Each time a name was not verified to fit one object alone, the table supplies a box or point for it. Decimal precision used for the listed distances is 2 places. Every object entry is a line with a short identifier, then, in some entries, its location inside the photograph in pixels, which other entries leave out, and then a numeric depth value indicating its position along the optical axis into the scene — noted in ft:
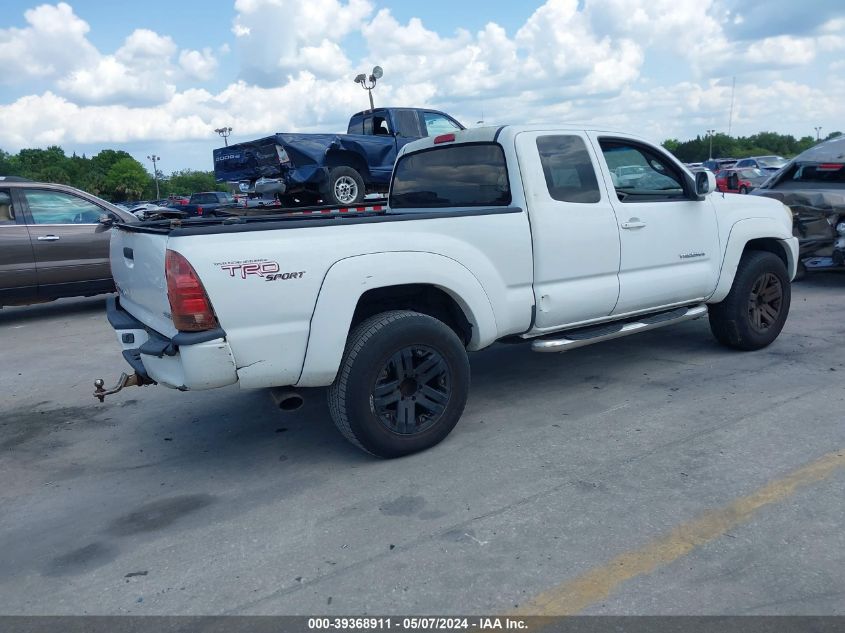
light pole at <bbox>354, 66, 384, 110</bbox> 55.42
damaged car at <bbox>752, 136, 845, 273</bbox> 29.07
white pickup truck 11.93
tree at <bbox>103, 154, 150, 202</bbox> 307.99
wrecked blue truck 38.06
